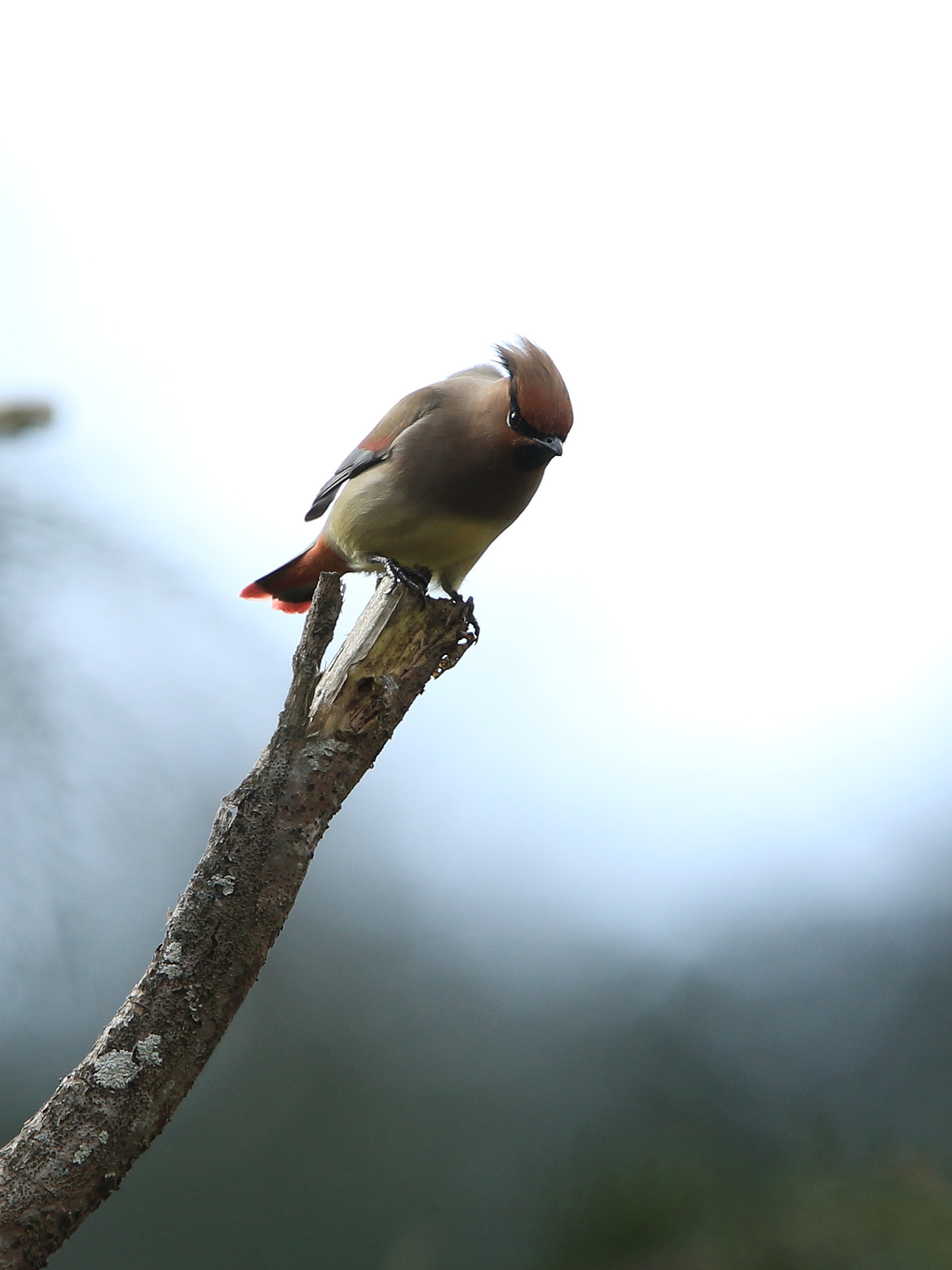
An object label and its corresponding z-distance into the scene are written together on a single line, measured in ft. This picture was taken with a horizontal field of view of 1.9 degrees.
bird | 29.55
